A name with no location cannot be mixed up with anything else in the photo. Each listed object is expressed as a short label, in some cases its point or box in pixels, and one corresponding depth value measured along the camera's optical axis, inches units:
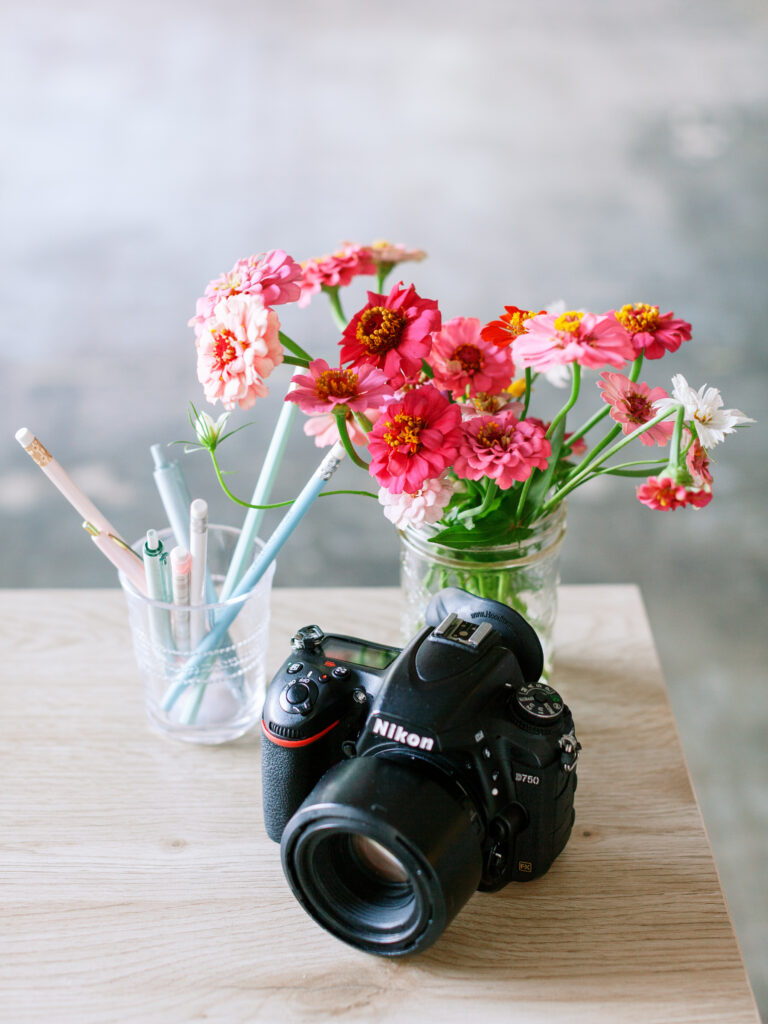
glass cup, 26.5
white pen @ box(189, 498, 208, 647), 24.8
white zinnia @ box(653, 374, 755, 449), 21.7
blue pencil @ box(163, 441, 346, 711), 25.0
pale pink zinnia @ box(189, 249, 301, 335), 22.1
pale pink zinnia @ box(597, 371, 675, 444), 23.0
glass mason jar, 25.7
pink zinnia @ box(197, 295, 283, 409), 21.4
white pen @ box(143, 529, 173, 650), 25.0
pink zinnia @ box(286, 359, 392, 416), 22.1
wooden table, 21.3
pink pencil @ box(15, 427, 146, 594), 24.6
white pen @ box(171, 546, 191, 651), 25.0
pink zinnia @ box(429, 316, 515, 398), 23.6
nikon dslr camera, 20.3
